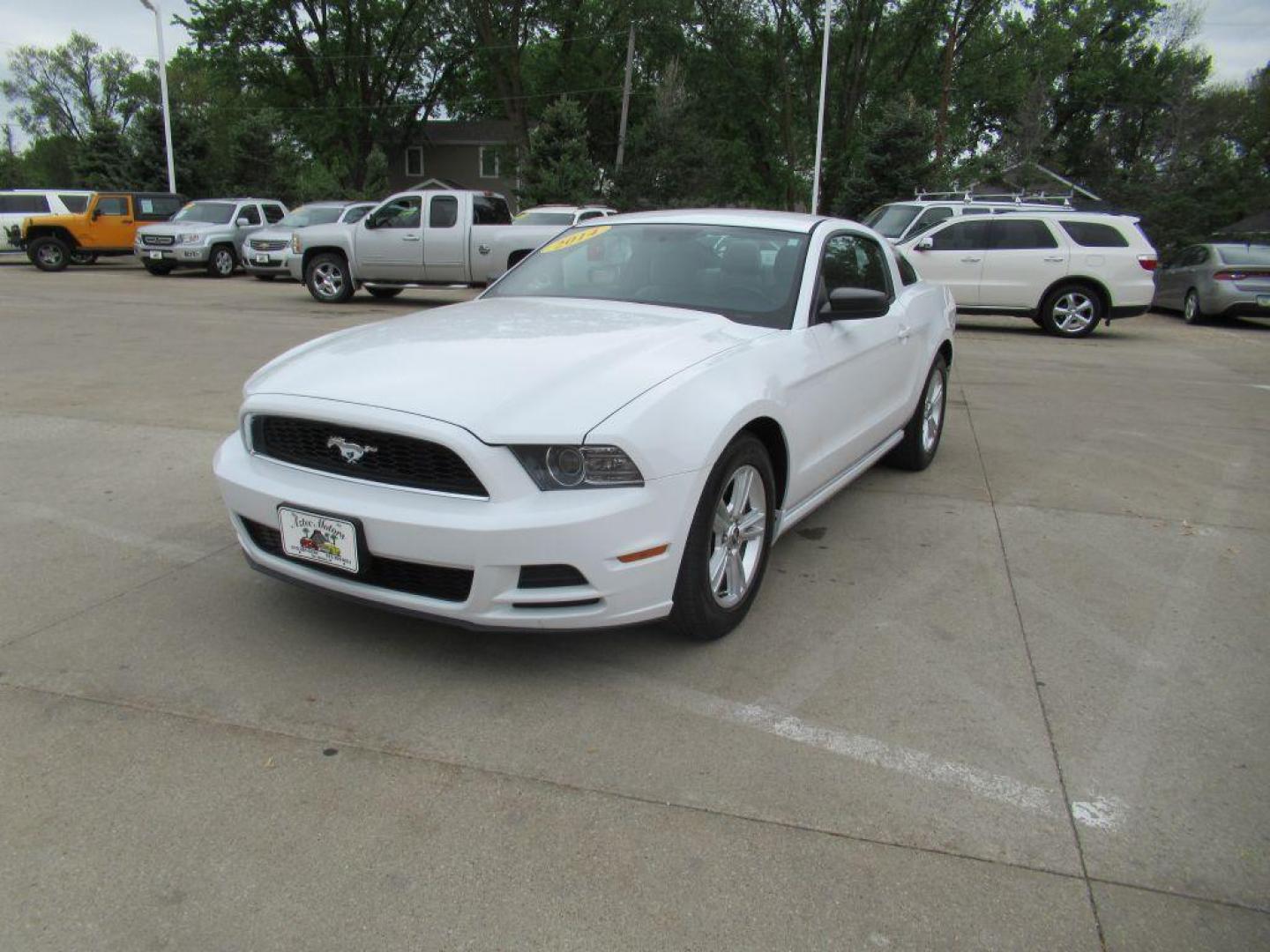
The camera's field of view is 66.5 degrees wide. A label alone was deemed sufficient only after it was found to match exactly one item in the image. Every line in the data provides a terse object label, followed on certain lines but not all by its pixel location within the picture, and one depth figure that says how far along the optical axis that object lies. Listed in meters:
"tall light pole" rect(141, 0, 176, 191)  29.22
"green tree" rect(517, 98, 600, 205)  29.31
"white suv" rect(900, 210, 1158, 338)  13.67
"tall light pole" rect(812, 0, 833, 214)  26.70
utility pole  34.65
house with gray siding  52.75
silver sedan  15.85
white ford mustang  3.02
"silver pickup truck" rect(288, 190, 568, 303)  15.24
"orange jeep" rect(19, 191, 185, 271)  22.47
